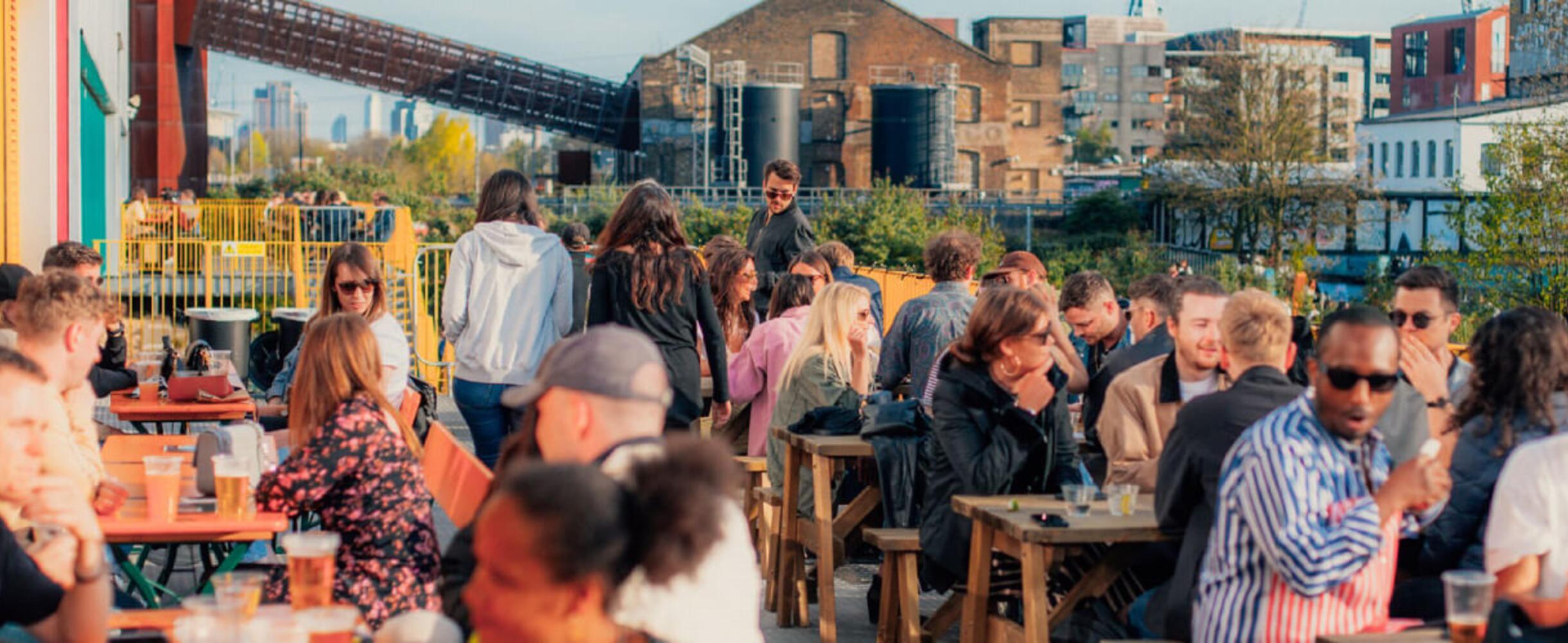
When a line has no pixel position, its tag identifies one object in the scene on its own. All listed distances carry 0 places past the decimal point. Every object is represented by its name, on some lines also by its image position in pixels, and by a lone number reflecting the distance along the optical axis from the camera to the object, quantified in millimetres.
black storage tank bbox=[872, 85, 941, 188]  73438
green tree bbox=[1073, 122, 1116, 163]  128125
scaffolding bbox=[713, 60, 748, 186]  71500
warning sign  18203
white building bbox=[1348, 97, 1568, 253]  65750
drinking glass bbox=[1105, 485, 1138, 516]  5762
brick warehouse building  76000
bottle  9656
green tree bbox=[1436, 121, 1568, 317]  34469
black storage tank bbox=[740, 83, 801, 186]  71750
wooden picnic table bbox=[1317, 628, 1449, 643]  4367
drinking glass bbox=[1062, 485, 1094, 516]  5773
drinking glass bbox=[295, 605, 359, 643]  3447
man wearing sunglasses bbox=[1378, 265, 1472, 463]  6852
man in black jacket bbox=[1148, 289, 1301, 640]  5070
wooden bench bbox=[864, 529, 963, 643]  6648
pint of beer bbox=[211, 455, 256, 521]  5367
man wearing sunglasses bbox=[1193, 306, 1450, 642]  4355
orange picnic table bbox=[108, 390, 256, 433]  8719
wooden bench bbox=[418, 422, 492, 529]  4809
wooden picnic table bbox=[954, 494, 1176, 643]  5512
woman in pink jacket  8586
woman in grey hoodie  7789
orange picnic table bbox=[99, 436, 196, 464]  6797
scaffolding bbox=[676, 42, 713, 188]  71500
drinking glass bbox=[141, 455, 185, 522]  5445
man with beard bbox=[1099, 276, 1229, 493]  6469
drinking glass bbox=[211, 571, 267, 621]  3316
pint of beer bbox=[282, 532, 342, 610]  3799
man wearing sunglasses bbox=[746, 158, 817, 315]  10781
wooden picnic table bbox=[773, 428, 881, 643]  7234
